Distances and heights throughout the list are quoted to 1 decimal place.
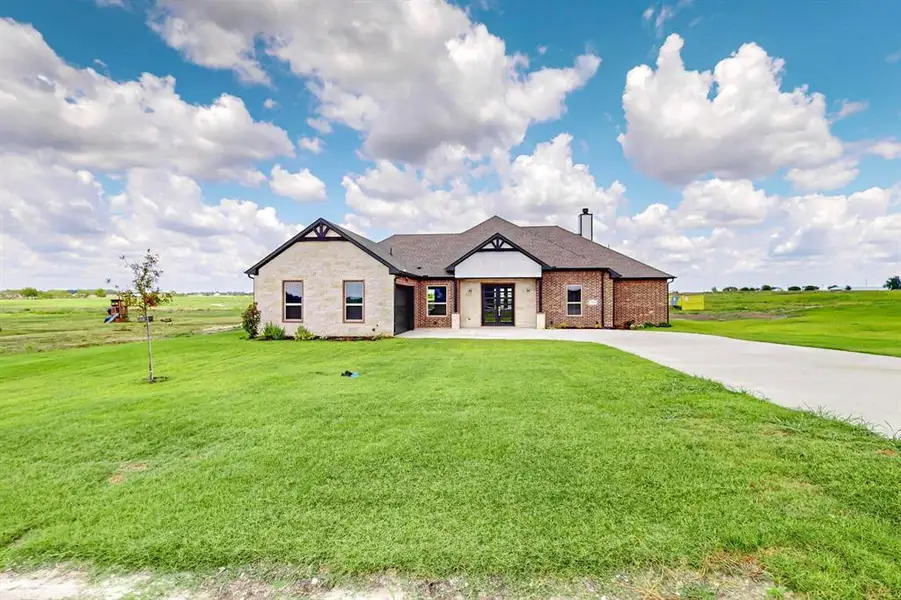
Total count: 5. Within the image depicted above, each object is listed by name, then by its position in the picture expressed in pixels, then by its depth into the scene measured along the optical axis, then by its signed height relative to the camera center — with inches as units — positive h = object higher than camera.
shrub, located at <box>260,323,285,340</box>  717.9 -49.9
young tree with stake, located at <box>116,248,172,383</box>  377.1 +18.0
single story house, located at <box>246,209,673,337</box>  736.3 +39.4
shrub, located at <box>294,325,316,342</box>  716.7 -53.4
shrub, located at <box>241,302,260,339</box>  732.7 -29.9
